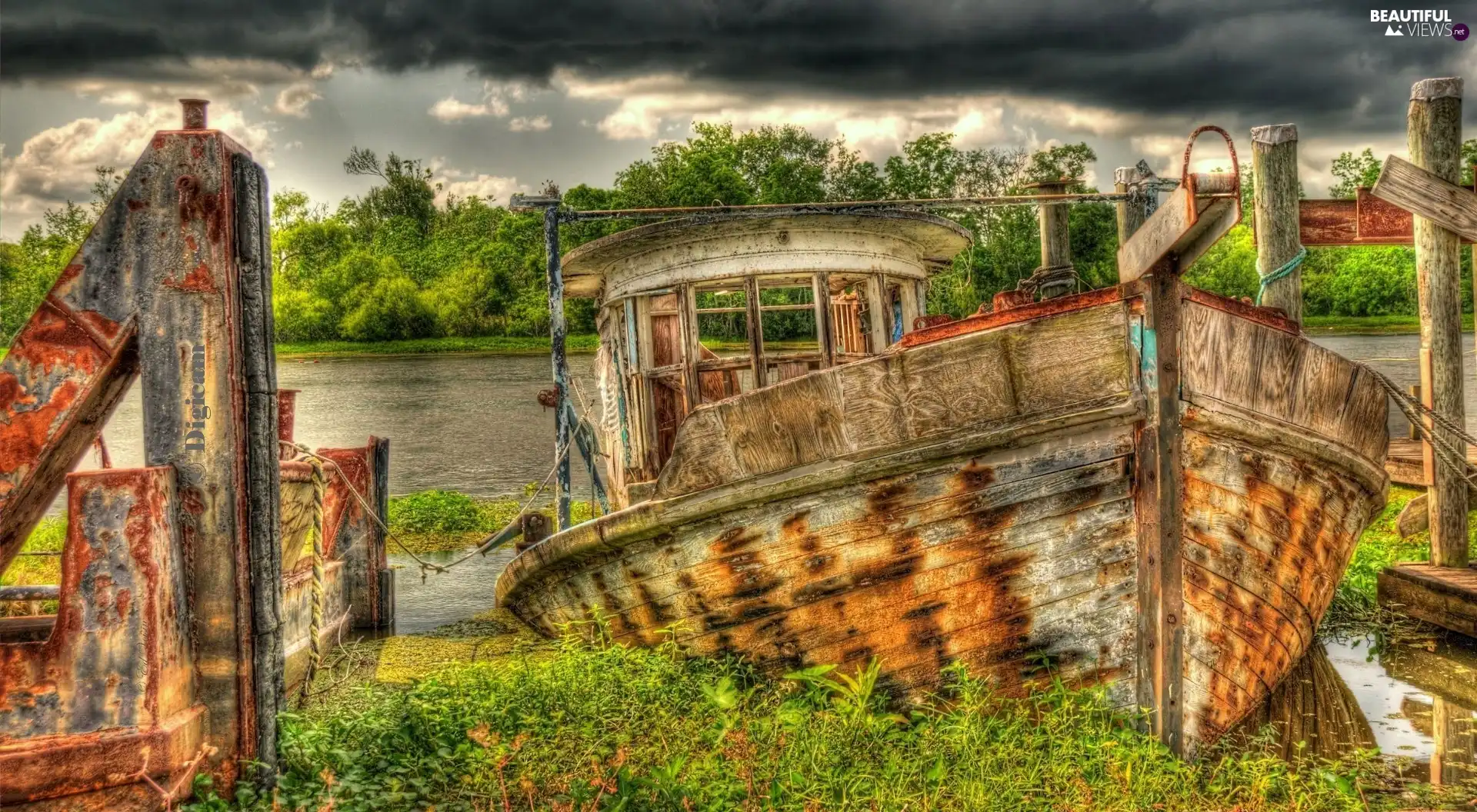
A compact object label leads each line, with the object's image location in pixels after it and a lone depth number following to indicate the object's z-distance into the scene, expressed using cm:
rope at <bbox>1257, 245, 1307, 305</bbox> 597
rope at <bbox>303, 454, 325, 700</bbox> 431
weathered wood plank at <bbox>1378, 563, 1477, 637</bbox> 651
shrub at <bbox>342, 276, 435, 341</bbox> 4319
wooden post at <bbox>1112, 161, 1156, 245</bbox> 755
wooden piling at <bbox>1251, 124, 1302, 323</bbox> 618
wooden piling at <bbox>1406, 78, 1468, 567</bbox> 668
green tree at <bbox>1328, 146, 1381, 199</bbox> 4234
